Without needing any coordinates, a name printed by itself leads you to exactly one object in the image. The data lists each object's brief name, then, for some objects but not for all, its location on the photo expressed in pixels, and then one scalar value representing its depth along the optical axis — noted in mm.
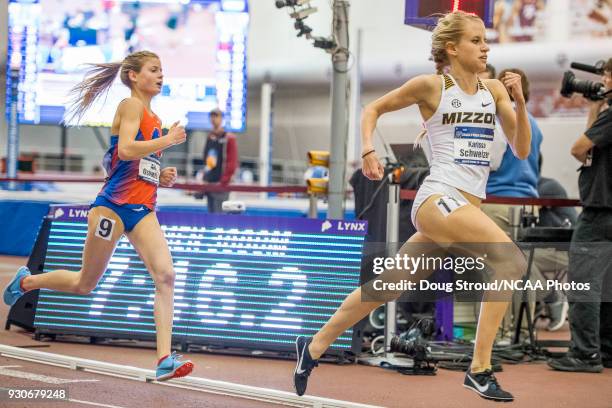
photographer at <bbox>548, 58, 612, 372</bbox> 14734
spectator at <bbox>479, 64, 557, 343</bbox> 16232
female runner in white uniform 9913
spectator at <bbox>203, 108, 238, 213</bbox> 28027
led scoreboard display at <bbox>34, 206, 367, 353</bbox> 14463
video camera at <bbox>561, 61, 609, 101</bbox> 15190
